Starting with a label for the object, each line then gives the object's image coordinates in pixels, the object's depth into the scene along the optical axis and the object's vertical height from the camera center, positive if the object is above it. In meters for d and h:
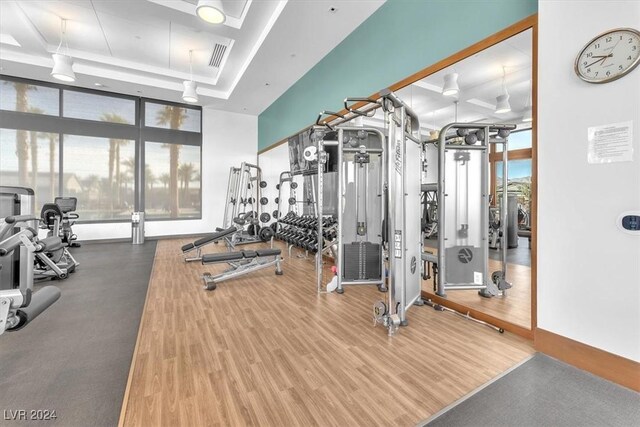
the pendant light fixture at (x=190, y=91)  5.87 +2.63
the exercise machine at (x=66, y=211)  5.38 +0.02
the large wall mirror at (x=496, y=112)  2.50 +1.19
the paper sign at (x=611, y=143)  1.69 +0.46
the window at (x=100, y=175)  6.91 +0.98
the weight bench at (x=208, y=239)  4.88 -0.46
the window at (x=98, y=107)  6.84 +2.76
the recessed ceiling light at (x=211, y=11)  3.43 +2.60
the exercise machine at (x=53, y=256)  3.84 -0.66
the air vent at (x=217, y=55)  5.67 +3.48
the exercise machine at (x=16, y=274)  1.58 -0.44
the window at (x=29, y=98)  6.21 +2.69
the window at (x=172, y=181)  7.84 +0.96
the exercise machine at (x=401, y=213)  2.46 +0.01
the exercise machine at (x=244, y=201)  6.98 +0.35
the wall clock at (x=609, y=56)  1.68 +1.03
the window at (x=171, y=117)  7.79 +2.85
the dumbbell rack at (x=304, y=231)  4.60 -0.34
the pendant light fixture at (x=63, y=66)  4.79 +2.60
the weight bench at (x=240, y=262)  3.72 -0.77
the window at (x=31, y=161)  6.19 +1.20
